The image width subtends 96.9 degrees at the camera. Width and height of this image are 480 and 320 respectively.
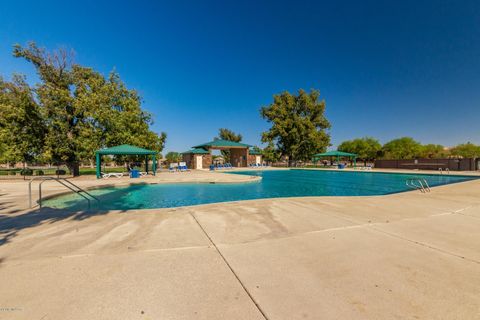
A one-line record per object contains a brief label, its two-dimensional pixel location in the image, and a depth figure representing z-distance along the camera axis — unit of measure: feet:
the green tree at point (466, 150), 175.83
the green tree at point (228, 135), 189.26
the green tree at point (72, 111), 59.26
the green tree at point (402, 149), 160.86
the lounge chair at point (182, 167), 93.56
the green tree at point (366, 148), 168.25
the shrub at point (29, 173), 65.92
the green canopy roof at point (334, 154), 105.30
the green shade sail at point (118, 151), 57.47
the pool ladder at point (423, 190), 31.68
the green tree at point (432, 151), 173.37
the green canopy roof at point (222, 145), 109.79
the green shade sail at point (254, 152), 133.04
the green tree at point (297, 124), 127.13
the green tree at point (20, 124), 55.47
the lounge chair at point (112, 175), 58.88
